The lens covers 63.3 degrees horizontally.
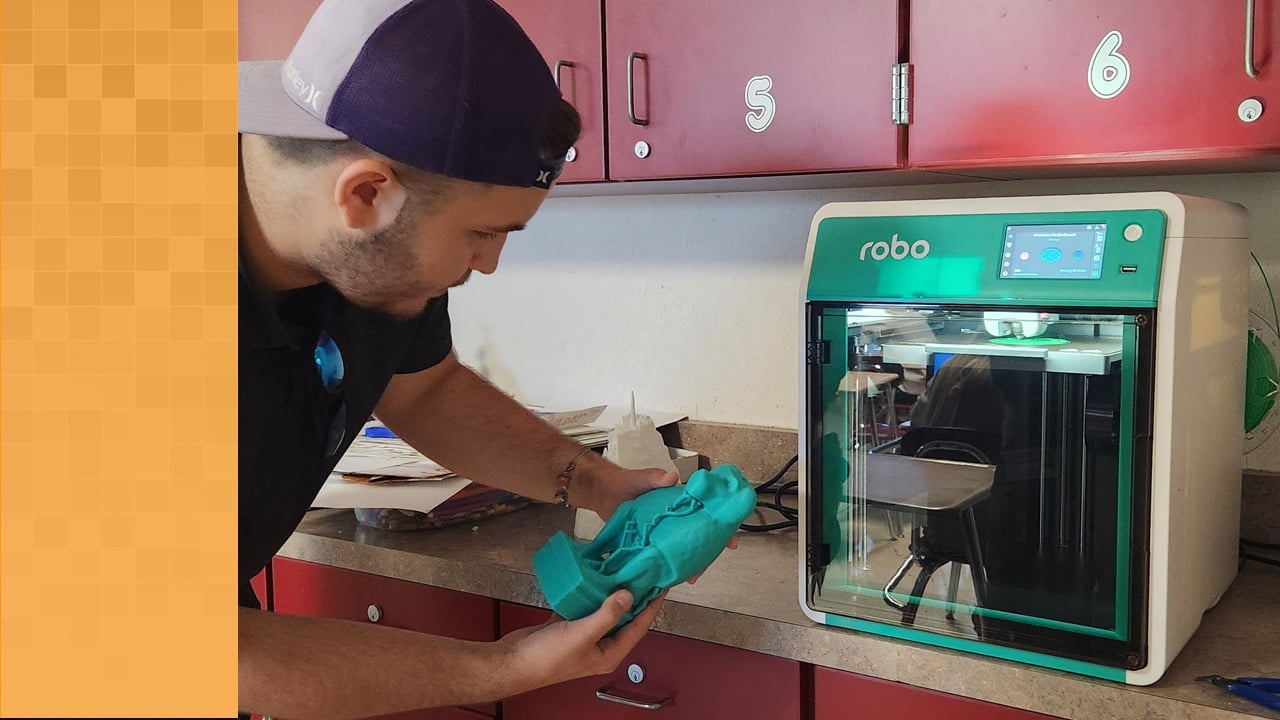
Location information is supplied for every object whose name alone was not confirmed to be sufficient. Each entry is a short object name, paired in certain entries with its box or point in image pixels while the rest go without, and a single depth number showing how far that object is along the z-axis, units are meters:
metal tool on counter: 1.03
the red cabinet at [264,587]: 1.80
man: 0.90
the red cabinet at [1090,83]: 1.17
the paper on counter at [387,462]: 1.75
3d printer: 1.09
